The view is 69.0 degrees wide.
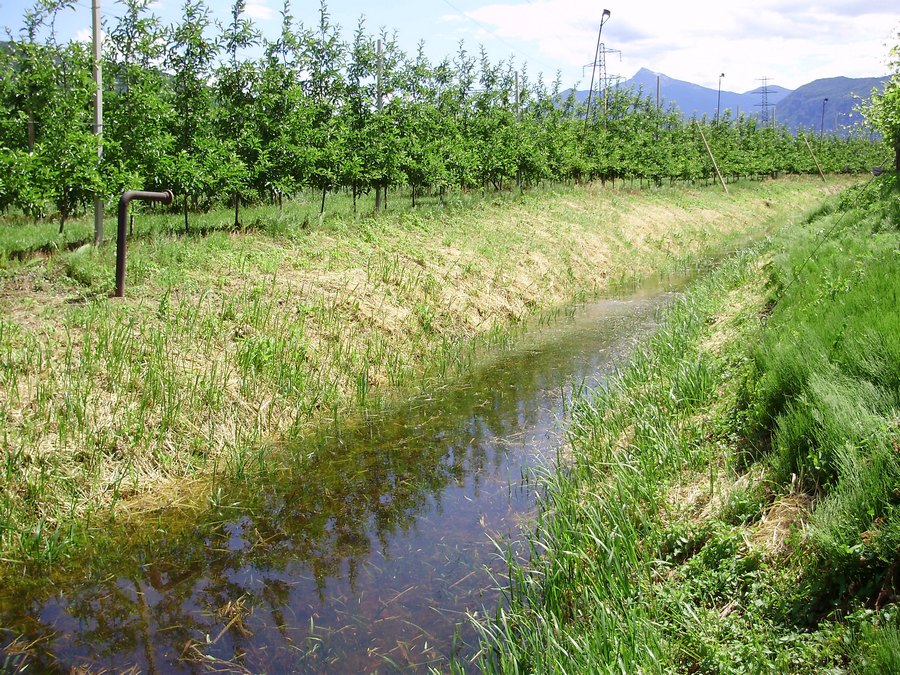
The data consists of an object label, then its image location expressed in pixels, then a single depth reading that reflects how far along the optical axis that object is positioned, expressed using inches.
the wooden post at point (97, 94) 487.8
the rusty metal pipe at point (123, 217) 322.0
